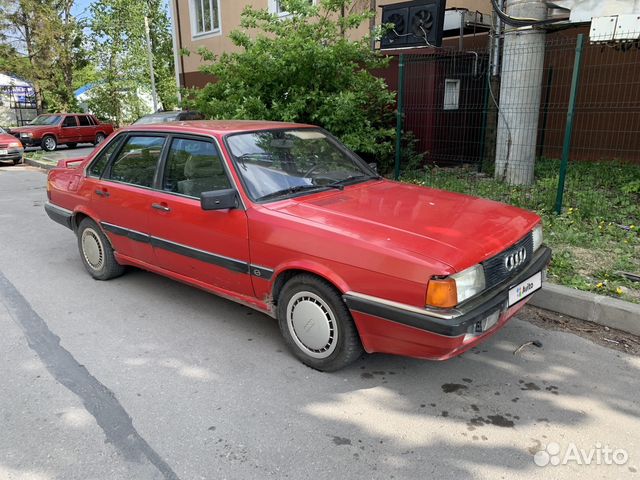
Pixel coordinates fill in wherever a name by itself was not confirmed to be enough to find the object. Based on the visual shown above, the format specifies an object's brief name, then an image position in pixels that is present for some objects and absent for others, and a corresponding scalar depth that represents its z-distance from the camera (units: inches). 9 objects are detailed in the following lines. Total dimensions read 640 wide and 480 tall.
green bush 309.6
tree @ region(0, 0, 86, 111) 994.1
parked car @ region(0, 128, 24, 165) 602.5
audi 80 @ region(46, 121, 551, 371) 114.9
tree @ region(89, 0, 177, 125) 985.5
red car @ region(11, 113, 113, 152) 776.9
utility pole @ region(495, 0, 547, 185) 288.5
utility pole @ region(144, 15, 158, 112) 854.4
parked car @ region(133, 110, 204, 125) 509.4
